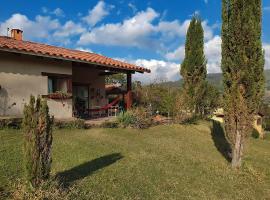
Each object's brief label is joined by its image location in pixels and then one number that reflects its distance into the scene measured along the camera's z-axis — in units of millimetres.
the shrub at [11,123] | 7757
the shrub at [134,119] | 10101
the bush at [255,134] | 19481
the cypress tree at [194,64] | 14633
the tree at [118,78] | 30330
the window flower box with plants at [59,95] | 9505
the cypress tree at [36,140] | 4116
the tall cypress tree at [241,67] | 6895
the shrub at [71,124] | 8663
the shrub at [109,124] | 9747
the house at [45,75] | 8392
